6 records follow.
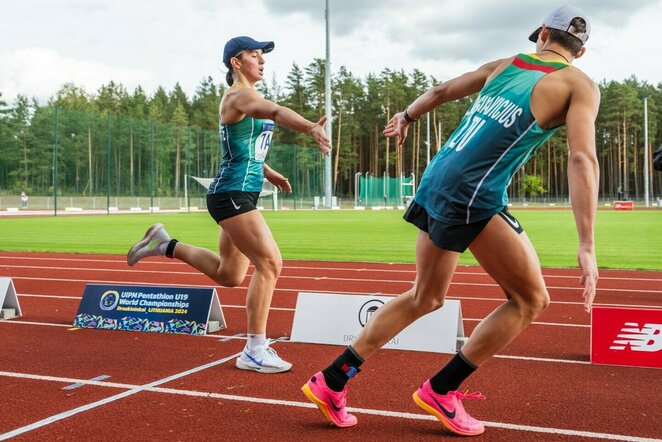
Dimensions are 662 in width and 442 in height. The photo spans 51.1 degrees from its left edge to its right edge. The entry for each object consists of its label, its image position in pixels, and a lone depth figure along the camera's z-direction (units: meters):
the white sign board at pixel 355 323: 5.66
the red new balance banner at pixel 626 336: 5.08
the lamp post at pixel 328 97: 53.62
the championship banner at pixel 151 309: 6.52
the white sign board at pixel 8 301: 7.25
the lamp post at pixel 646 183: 61.72
